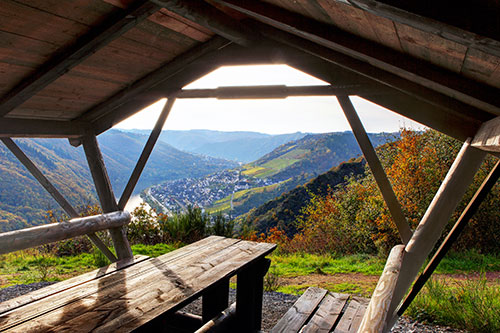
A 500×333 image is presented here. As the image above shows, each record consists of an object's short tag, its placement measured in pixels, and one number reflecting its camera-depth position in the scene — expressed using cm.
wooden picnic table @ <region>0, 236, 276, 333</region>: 137
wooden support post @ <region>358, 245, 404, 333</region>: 116
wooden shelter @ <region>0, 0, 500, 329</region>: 117
